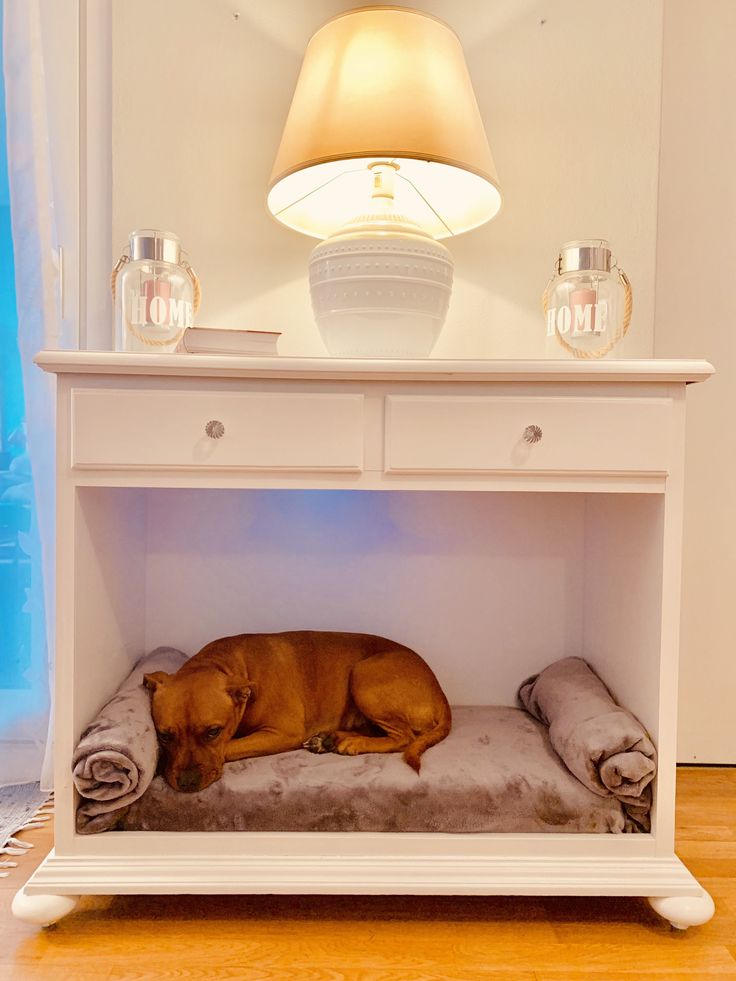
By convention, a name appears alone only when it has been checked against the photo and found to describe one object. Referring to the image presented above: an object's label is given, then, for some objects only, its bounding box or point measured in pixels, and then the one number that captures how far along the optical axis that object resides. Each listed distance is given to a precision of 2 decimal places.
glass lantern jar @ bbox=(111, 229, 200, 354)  1.40
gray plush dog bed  1.17
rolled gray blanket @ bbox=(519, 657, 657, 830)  1.19
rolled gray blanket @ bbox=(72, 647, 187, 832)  1.14
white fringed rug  1.40
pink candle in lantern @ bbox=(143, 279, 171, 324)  1.40
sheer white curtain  1.56
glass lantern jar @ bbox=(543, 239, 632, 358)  1.42
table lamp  1.33
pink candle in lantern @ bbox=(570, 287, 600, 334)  1.44
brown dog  1.28
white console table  1.16
